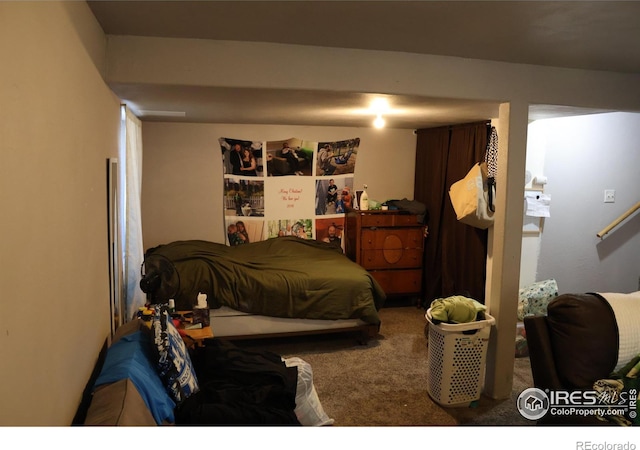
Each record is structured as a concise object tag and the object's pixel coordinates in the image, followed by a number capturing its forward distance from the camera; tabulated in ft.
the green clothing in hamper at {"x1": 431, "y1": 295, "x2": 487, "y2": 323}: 9.72
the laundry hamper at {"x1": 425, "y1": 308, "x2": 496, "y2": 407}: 9.62
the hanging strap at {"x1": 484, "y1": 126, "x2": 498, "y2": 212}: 12.66
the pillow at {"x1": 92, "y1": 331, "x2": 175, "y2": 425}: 5.86
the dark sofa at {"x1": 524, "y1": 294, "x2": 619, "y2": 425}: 6.68
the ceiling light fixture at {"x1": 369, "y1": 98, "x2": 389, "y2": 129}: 10.21
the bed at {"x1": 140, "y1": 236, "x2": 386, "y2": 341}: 12.56
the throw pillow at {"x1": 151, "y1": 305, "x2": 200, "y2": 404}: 6.70
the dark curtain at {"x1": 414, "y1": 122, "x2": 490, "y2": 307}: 14.10
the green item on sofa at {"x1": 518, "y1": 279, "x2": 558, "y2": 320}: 12.99
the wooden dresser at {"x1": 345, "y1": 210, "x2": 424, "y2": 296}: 16.31
